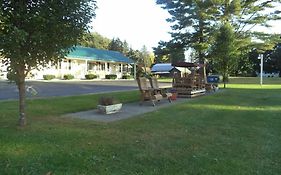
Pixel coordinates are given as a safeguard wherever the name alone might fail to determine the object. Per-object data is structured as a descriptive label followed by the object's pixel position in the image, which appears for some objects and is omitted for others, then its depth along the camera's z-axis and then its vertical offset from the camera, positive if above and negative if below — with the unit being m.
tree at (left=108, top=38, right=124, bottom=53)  58.12 +9.80
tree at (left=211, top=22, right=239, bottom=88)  16.41 +2.20
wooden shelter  11.61 -0.28
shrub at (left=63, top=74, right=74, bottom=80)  26.27 +0.42
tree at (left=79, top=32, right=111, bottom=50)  59.16 +11.21
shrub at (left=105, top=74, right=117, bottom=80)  31.32 +0.58
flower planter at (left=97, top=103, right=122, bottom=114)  6.74 -0.94
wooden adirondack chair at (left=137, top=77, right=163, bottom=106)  8.70 -0.53
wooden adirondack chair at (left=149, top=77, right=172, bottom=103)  9.66 -0.48
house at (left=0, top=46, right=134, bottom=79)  28.13 +2.45
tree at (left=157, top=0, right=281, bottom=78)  23.44 +7.23
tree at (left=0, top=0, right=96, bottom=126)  4.22 +1.08
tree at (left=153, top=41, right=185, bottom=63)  25.20 +3.59
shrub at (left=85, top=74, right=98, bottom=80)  28.38 +0.55
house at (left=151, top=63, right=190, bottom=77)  41.86 +2.12
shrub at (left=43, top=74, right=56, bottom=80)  24.22 +0.41
